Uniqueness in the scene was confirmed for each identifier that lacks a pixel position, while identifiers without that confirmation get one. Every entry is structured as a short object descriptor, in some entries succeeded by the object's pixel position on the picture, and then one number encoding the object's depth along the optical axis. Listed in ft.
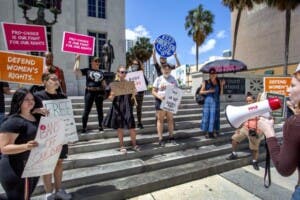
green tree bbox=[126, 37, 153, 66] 110.63
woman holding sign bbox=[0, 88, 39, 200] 7.54
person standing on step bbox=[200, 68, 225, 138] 18.94
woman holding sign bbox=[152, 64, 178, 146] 17.13
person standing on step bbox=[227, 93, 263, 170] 15.93
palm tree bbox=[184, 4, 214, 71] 94.53
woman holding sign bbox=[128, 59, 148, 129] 19.36
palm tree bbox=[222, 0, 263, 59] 54.14
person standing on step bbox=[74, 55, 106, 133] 17.51
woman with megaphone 4.61
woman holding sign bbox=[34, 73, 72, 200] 10.39
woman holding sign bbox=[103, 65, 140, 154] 15.34
